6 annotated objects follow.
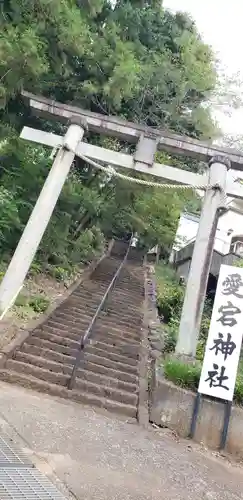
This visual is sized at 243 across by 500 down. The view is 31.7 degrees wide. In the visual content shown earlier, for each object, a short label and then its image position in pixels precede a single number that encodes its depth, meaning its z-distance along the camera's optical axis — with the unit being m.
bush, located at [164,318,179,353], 8.73
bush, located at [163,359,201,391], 6.39
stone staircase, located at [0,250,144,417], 6.51
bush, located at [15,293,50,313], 9.34
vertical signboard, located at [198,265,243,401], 6.00
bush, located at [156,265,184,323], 12.98
